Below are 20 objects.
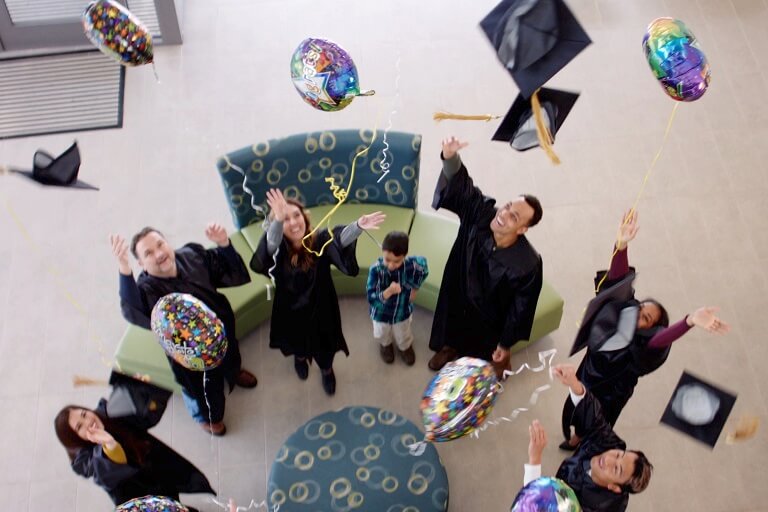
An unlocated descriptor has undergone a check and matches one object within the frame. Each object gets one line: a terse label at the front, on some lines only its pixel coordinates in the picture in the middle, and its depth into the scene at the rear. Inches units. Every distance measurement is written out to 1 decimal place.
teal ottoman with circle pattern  145.9
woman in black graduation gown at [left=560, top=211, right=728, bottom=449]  135.7
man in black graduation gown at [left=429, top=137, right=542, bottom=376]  141.6
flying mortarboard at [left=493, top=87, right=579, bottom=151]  143.6
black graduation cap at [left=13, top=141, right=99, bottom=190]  140.3
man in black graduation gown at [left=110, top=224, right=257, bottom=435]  139.2
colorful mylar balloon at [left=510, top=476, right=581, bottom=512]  110.3
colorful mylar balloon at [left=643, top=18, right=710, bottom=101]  134.6
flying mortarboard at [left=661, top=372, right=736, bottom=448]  129.2
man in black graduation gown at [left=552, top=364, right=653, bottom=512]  123.0
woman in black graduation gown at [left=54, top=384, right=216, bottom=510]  124.0
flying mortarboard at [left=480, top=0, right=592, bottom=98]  130.0
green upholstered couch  165.8
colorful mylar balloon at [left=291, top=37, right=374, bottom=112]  141.2
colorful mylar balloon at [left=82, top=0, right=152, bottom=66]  148.8
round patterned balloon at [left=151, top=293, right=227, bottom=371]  128.8
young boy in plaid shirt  146.9
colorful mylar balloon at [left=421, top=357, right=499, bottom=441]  126.7
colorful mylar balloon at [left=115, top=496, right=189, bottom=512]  116.0
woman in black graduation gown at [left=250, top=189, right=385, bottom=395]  141.5
